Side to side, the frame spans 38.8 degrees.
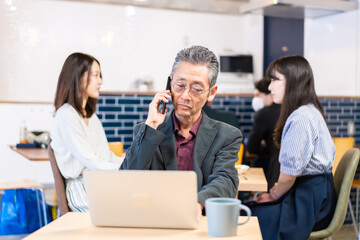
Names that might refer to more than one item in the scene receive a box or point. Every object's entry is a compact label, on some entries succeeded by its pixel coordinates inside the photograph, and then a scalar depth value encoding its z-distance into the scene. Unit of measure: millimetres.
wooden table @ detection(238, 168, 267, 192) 2648
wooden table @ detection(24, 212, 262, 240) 1366
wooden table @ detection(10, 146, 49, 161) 3291
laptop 1310
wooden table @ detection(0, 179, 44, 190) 3588
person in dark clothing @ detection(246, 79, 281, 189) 4176
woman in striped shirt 2535
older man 1831
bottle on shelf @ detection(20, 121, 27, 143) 4095
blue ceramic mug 1355
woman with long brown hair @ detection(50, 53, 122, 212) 2764
